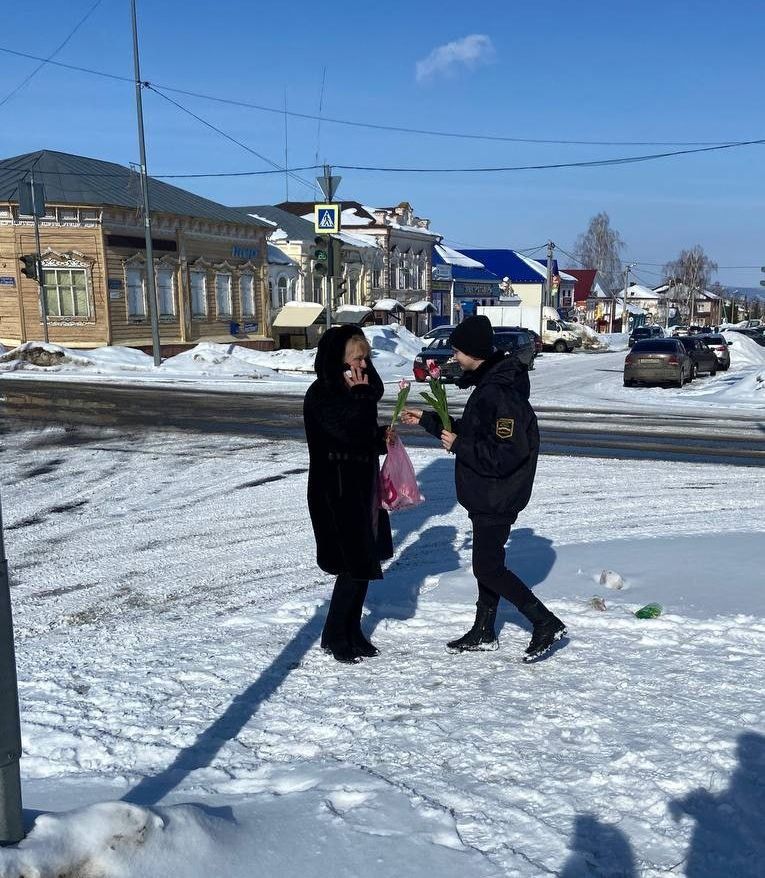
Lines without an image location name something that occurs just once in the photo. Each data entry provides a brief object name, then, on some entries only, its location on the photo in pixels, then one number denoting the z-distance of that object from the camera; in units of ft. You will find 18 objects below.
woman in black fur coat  13.56
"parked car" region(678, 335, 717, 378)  93.18
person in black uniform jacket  13.33
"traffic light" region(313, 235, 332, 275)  56.03
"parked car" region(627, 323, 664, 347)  183.95
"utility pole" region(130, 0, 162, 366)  82.69
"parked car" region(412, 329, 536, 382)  69.10
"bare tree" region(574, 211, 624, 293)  369.09
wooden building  96.17
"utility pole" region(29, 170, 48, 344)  88.07
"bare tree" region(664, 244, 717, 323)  419.54
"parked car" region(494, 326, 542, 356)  99.52
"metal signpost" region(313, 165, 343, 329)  59.41
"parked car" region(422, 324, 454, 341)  103.26
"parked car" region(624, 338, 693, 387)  72.28
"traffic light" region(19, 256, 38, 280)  89.20
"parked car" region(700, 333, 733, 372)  103.52
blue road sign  60.34
